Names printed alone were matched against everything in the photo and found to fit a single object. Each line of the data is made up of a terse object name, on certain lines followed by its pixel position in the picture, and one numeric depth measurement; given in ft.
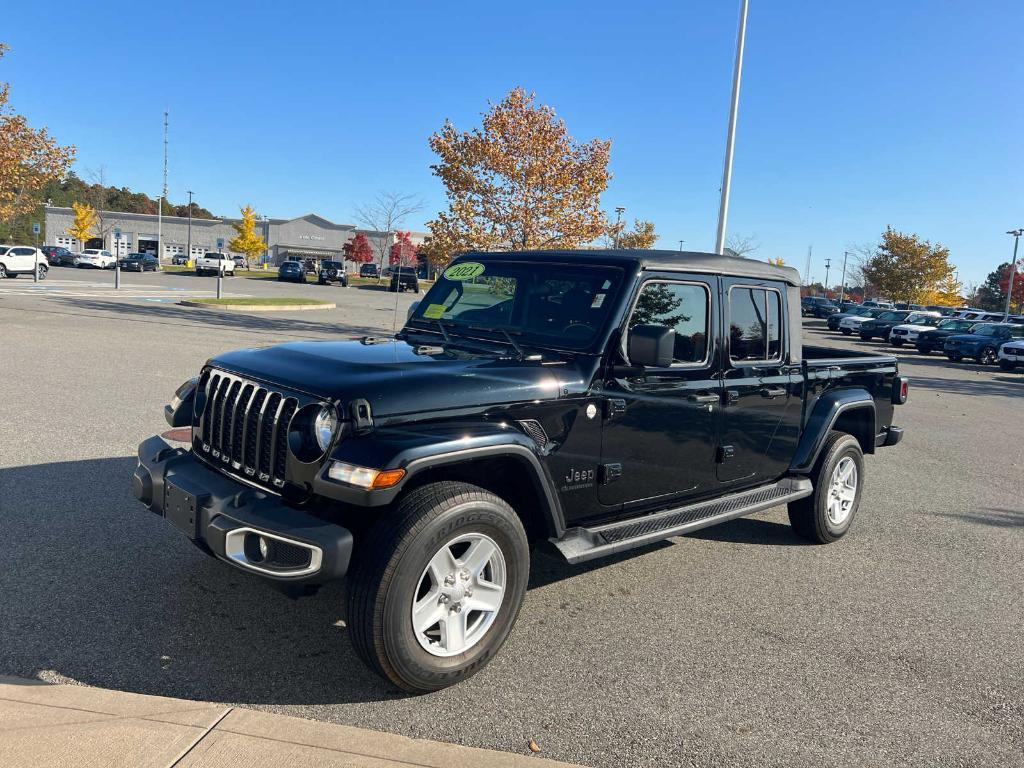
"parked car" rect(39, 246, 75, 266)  185.47
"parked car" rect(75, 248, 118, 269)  179.22
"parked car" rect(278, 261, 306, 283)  174.60
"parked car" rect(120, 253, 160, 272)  179.63
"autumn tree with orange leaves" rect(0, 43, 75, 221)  67.77
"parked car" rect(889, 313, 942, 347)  108.27
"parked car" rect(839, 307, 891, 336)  130.41
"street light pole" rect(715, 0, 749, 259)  57.57
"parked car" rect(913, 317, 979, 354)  100.73
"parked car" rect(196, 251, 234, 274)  172.14
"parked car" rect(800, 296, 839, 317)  203.36
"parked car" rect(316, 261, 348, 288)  176.65
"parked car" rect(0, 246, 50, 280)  124.47
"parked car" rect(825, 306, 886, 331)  138.90
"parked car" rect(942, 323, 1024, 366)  88.12
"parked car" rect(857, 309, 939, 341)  116.98
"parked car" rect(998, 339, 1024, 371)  79.36
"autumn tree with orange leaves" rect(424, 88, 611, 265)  67.00
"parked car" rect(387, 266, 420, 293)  151.98
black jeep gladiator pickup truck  10.20
